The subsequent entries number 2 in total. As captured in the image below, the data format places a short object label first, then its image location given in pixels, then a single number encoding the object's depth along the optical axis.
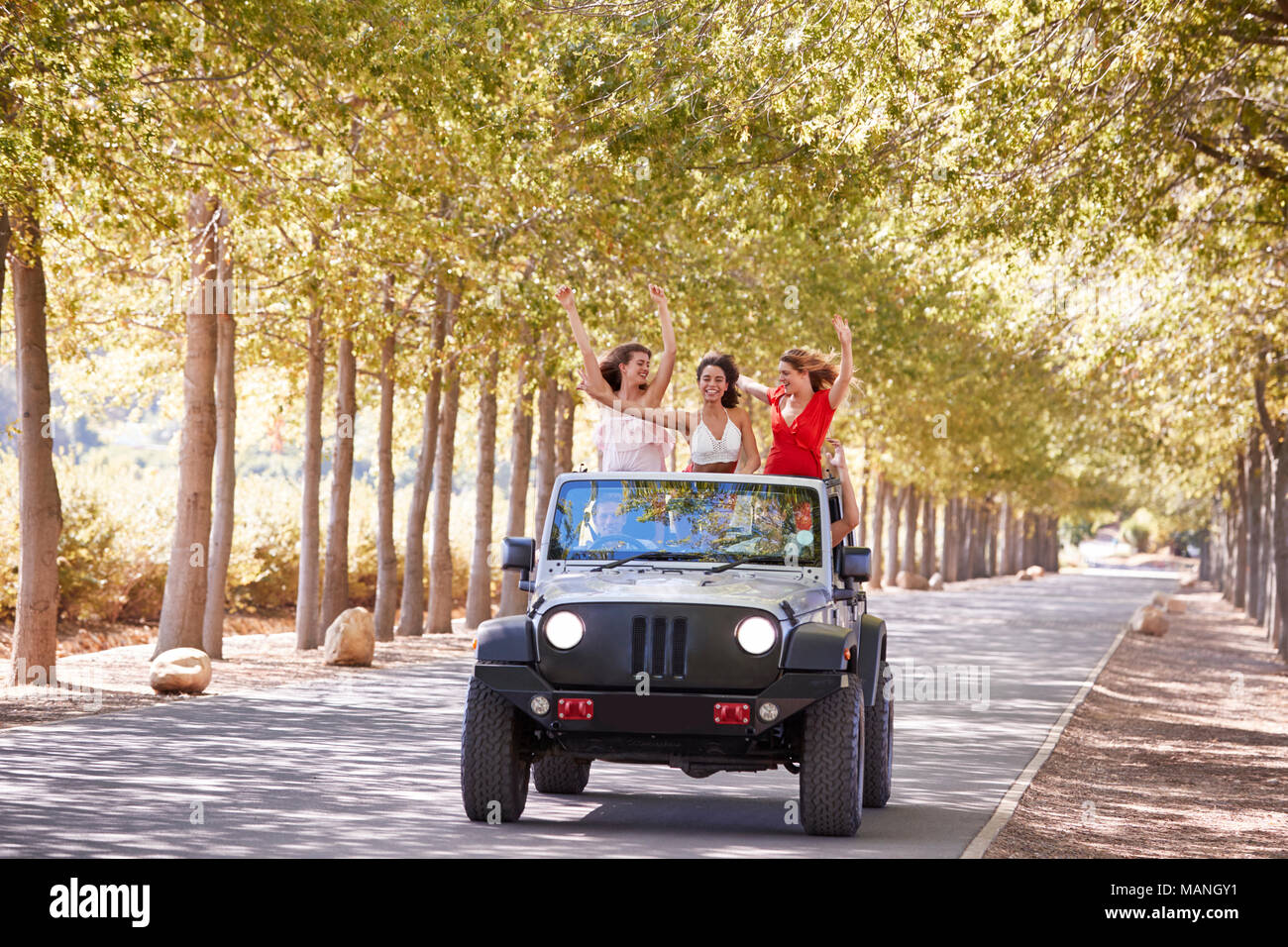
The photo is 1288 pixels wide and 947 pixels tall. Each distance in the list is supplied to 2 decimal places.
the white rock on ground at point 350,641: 21.03
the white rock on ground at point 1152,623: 37.09
